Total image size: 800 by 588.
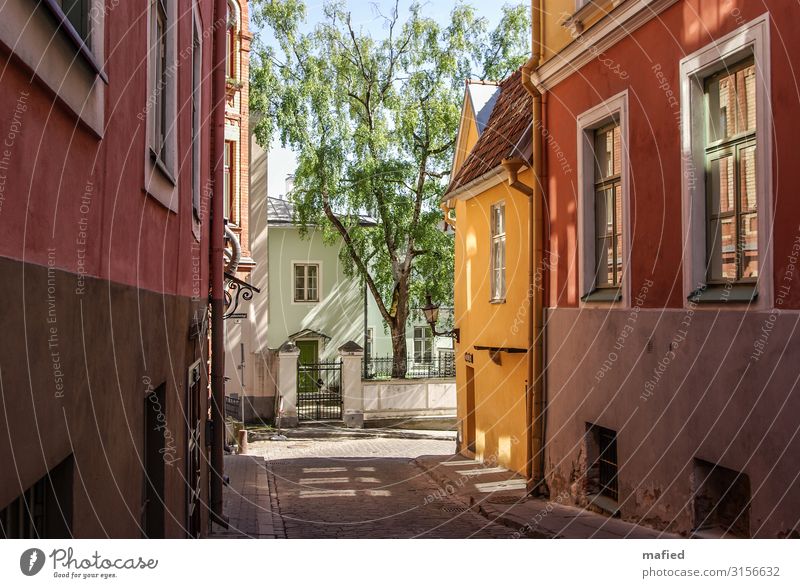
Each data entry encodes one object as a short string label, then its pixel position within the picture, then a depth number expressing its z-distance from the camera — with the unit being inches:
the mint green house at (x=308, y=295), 1373.0
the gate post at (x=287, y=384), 984.3
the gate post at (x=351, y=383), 992.2
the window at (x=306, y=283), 1397.6
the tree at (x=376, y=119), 1032.8
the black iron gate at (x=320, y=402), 999.6
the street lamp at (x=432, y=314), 718.5
